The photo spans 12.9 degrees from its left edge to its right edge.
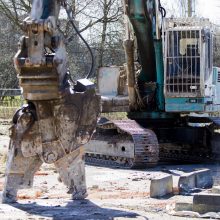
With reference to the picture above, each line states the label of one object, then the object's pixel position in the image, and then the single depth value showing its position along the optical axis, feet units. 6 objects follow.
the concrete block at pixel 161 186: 37.30
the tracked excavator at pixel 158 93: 55.85
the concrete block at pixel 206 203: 31.68
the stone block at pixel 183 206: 32.16
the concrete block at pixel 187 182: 38.66
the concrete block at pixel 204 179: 40.51
